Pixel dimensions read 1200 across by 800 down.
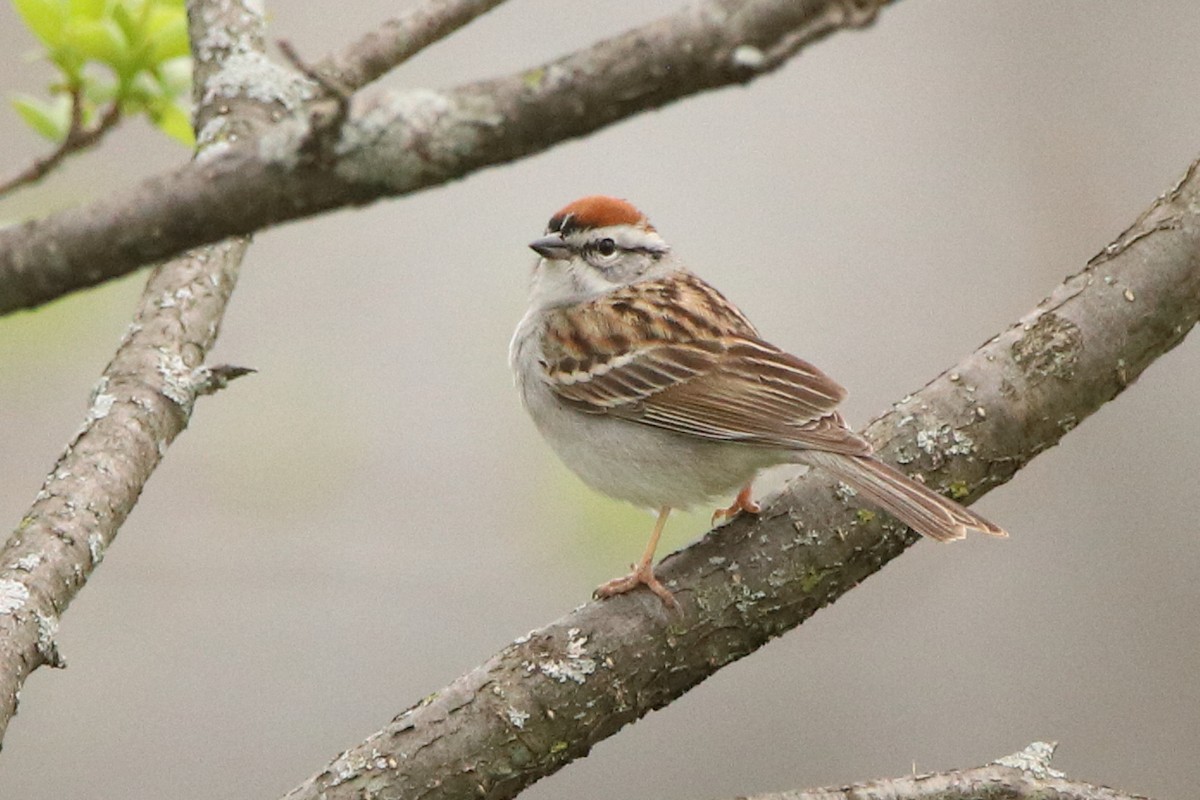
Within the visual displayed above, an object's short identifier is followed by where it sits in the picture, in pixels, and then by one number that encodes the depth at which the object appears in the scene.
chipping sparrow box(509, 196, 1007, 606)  8.14
